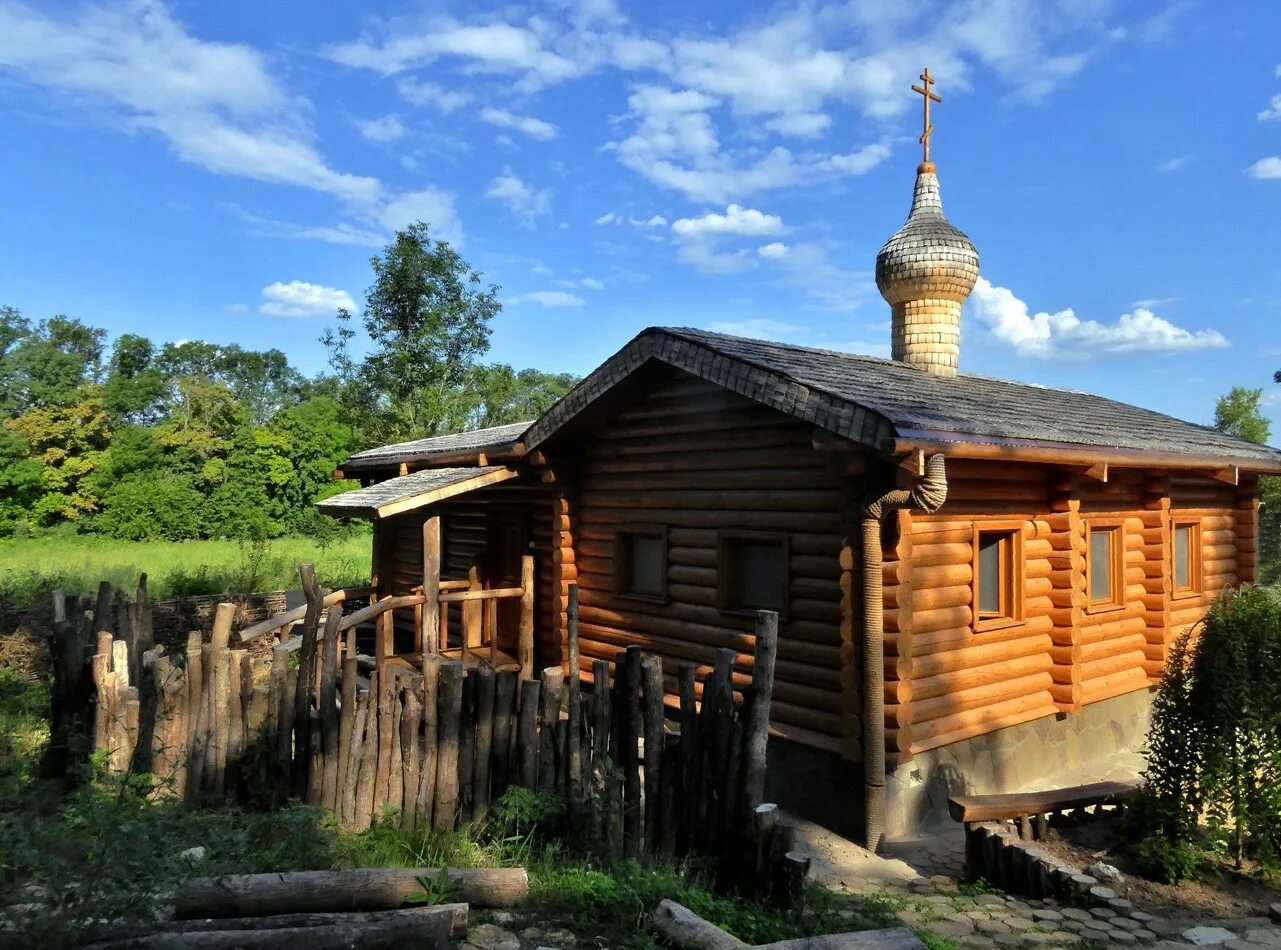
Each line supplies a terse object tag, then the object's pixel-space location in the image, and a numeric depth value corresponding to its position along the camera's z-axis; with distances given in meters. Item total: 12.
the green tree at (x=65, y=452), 37.44
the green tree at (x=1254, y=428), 25.23
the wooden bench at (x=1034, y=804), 6.91
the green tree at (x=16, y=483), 35.53
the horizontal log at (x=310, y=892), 4.03
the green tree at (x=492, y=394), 28.39
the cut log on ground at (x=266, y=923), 3.34
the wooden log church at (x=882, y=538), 7.78
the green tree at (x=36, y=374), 41.06
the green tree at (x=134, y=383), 46.06
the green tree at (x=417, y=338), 26.91
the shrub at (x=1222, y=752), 6.63
